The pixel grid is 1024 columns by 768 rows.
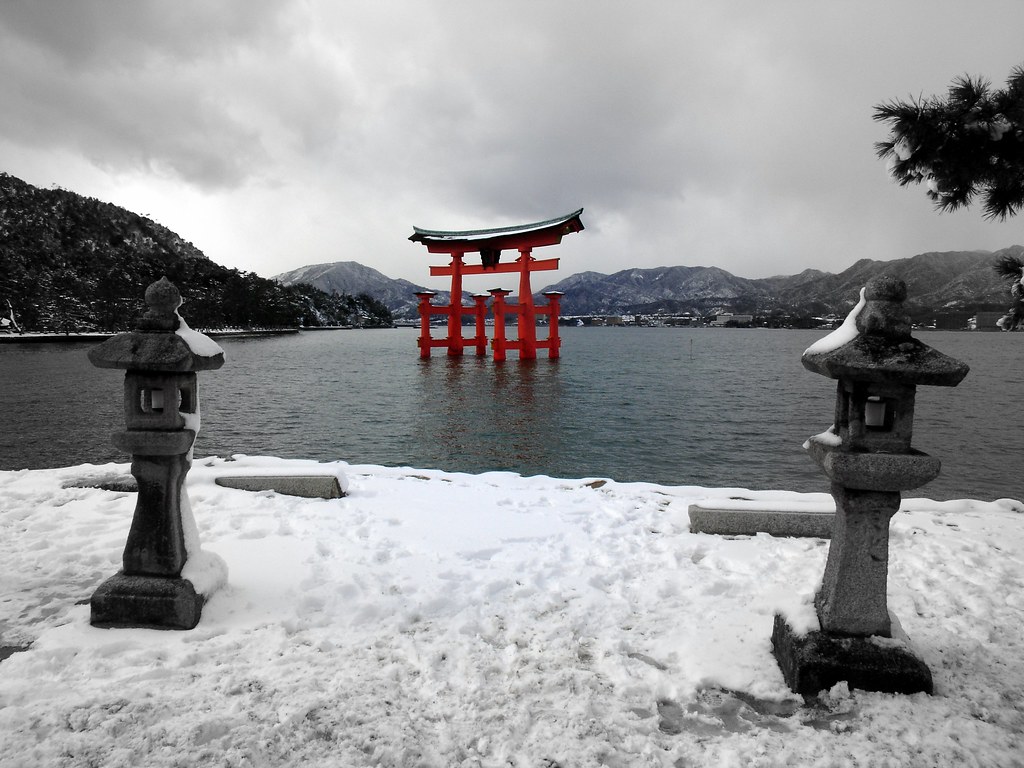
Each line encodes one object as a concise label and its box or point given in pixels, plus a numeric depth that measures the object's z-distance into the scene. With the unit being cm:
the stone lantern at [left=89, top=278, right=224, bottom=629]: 295
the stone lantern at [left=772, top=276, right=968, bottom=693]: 248
